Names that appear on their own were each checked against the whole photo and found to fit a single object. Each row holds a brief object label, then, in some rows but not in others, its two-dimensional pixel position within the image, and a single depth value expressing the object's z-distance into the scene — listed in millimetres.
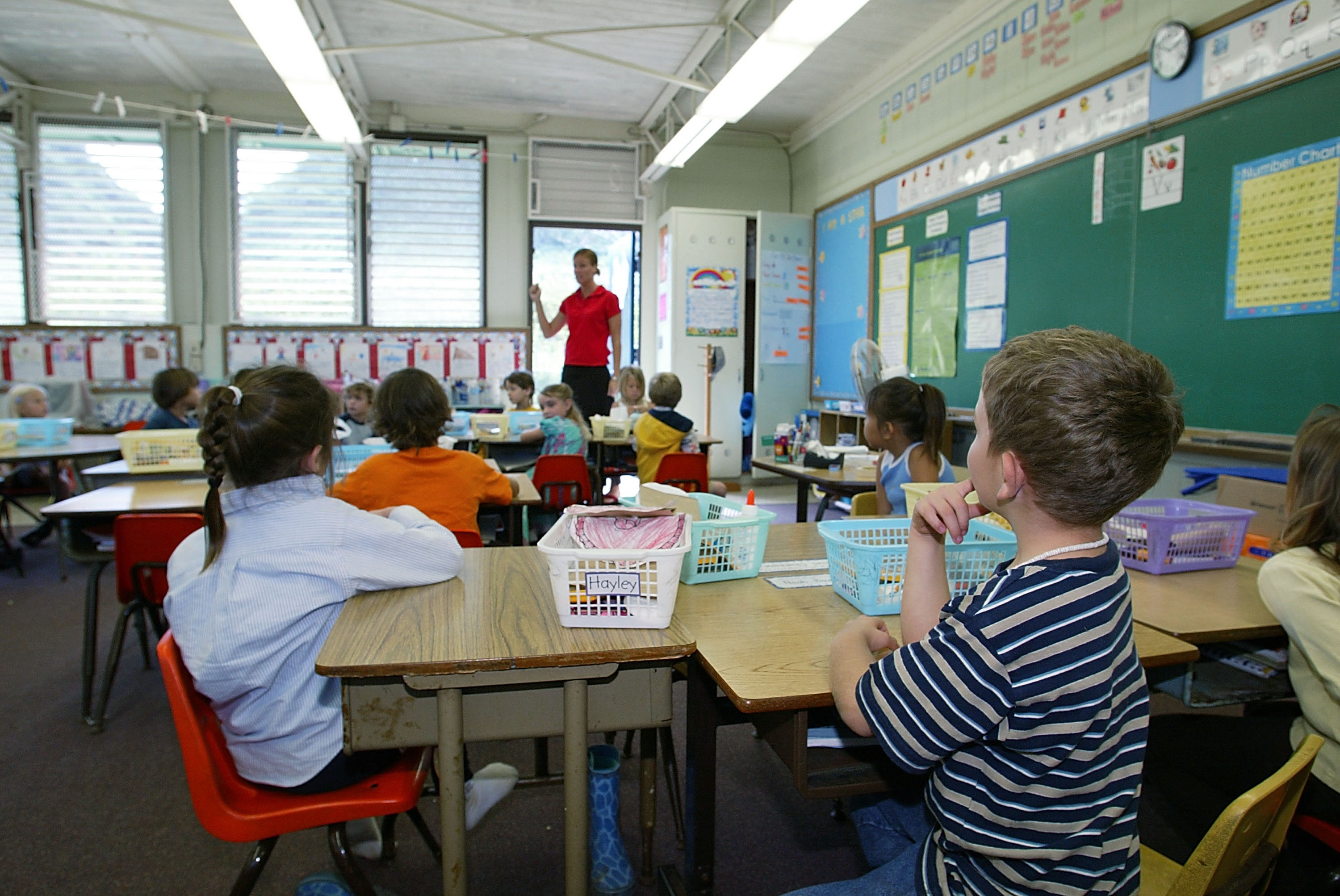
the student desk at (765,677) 1052
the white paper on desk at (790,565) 1683
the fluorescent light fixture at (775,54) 3555
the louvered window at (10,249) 6344
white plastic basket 1158
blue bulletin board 6082
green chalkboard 2873
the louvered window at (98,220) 6406
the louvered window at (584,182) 7078
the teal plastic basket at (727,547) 1516
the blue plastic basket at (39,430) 4004
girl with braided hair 1198
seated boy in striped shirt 779
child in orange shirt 2299
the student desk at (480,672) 1090
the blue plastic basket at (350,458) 3041
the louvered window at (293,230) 6676
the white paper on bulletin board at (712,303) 6977
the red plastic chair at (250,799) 1156
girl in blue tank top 2627
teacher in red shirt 5660
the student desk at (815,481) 3340
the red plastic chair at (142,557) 2240
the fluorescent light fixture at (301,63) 3537
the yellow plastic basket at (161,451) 3170
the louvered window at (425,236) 6895
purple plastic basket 1705
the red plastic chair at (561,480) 3740
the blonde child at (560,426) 4238
